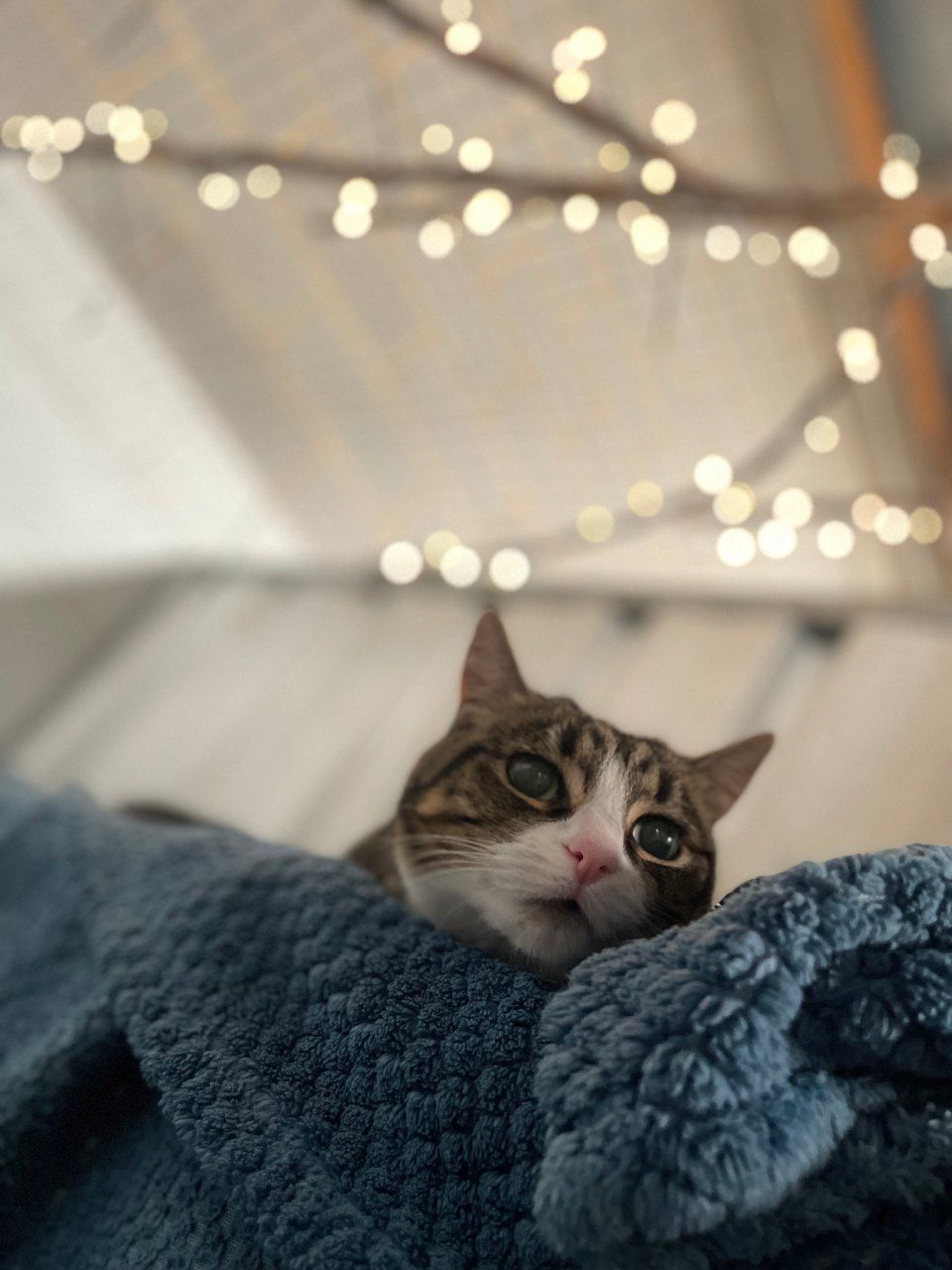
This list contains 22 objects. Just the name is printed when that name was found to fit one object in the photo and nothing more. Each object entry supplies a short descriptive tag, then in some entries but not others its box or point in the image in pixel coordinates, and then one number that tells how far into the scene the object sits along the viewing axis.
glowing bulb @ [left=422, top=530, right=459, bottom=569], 1.04
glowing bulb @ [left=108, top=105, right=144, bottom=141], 0.81
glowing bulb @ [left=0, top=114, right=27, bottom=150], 0.79
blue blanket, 0.32
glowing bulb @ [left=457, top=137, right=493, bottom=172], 0.88
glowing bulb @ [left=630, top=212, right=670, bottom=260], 0.76
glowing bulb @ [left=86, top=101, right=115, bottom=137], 0.88
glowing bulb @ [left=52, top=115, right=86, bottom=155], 0.76
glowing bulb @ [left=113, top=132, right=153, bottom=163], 0.76
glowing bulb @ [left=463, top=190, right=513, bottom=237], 0.77
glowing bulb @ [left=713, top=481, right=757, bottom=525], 0.90
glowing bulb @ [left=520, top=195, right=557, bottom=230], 0.88
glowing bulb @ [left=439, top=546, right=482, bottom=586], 1.01
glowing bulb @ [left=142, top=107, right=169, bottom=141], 0.91
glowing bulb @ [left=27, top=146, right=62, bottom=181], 0.78
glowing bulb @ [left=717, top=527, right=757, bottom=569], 0.99
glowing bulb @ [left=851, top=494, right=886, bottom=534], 0.99
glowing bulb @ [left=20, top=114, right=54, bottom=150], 0.76
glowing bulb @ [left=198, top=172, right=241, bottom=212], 0.96
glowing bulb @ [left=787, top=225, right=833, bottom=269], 0.79
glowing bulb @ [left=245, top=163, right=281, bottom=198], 0.92
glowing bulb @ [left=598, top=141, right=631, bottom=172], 0.91
